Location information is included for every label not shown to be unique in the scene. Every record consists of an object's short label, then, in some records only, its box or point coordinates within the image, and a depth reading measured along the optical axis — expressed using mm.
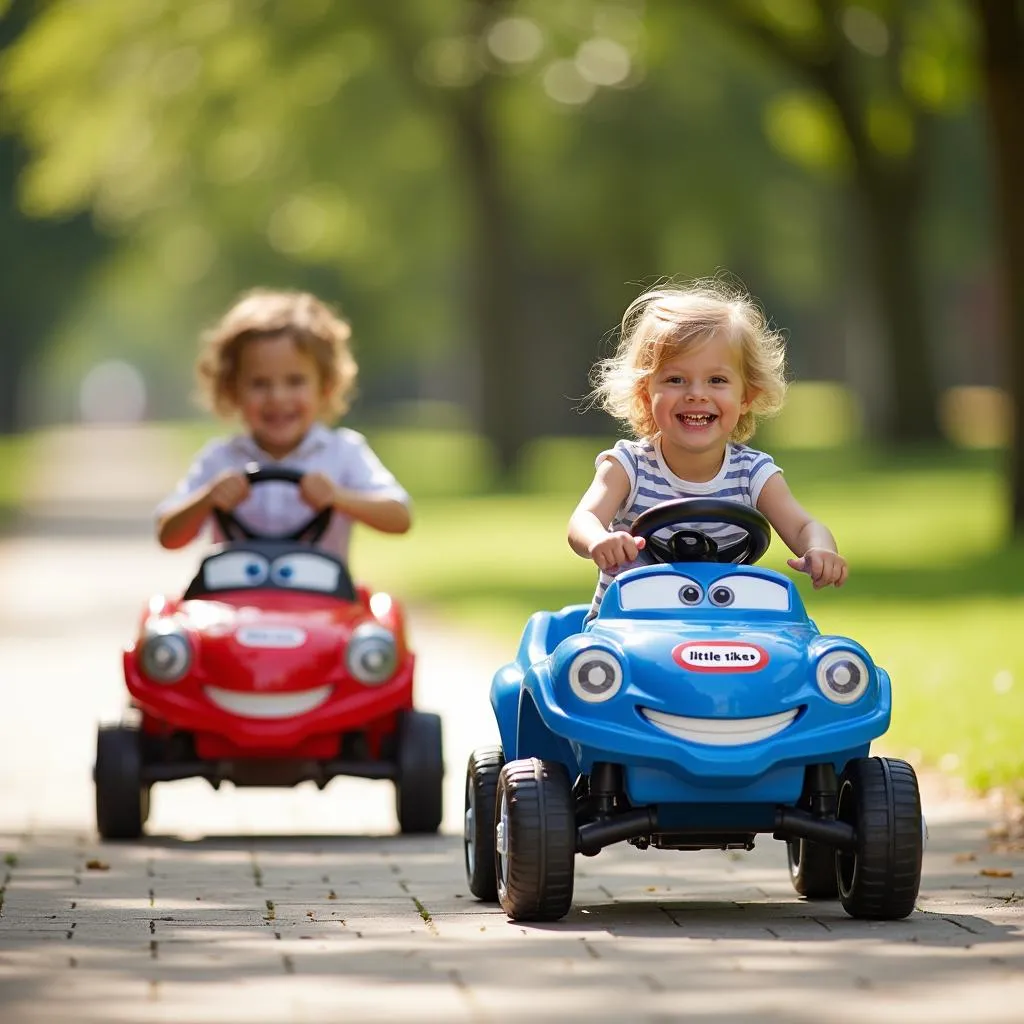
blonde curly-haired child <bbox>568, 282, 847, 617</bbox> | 13117
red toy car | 16062
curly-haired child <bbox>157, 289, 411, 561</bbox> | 17453
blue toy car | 11719
